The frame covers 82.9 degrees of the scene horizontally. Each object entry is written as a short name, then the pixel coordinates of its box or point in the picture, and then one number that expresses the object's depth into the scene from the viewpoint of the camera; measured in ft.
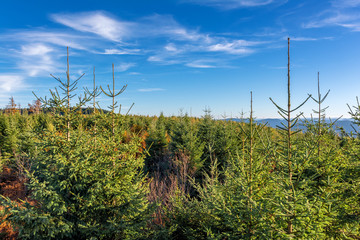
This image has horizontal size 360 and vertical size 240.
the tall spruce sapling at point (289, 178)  7.25
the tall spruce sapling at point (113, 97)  15.21
